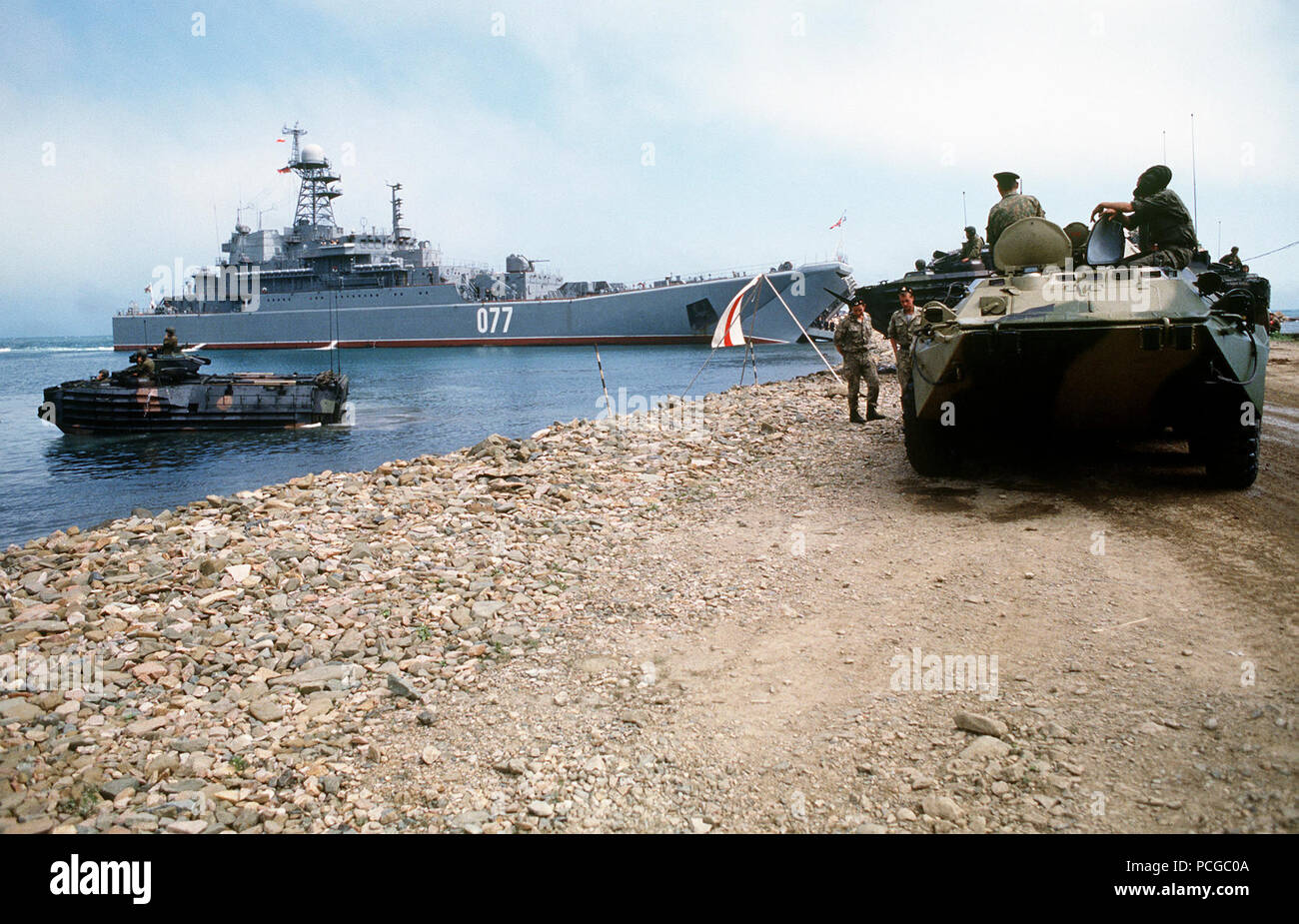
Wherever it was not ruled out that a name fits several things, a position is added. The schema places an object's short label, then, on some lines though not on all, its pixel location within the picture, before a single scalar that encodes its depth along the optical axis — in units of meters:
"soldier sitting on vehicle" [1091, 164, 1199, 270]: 7.87
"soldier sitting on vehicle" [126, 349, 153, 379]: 22.78
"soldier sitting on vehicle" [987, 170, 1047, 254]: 8.81
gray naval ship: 56.22
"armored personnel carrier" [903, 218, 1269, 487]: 6.29
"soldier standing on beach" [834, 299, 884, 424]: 11.27
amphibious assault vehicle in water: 22.23
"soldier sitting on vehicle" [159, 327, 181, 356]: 23.06
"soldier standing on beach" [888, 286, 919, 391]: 11.32
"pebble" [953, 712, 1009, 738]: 3.39
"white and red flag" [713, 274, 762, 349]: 13.45
